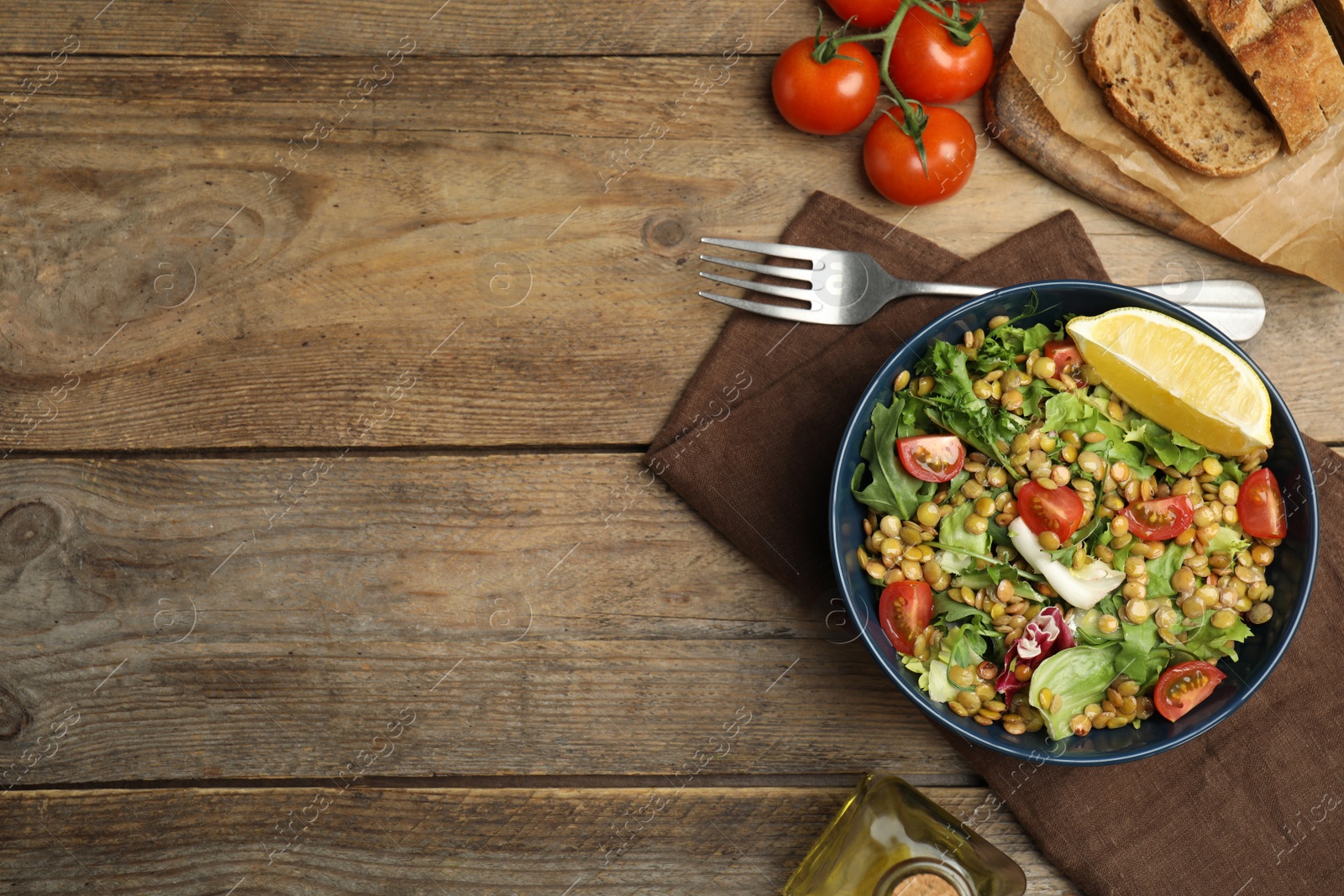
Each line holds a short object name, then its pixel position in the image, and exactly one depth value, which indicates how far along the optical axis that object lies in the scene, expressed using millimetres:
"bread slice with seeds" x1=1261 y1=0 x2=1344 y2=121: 808
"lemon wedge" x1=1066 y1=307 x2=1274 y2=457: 749
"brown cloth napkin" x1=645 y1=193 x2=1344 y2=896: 794
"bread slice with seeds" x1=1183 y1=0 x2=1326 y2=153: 805
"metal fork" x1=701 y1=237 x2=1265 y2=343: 803
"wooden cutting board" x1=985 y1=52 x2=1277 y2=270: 814
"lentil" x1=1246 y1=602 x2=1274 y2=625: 765
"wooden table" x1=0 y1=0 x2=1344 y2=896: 813
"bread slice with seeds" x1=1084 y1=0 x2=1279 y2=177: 809
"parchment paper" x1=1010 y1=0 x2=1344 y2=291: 812
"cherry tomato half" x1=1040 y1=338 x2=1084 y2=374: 768
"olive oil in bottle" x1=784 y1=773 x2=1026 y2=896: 776
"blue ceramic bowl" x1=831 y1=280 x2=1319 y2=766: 753
